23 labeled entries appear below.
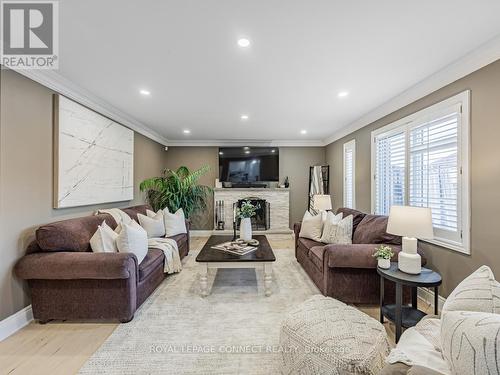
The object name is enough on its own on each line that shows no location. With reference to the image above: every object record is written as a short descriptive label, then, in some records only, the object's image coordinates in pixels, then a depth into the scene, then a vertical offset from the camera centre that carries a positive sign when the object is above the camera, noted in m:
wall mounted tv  6.37 +0.62
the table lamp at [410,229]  2.14 -0.38
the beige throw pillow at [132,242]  2.63 -0.60
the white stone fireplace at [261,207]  6.43 -0.51
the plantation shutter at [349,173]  4.85 +0.29
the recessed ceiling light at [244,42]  2.01 +1.22
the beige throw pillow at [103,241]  2.61 -0.58
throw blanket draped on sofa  3.44 -0.93
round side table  2.03 -0.97
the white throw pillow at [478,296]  1.13 -0.53
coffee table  2.88 -0.88
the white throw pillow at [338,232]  3.34 -0.62
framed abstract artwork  2.76 +0.42
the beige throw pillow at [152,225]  3.96 -0.62
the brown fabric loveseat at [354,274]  2.58 -0.94
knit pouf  1.32 -0.91
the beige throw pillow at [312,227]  3.78 -0.63
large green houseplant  5.28 -0.09
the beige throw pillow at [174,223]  4.24 -0.63
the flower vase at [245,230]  3.71 -0.65
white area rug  1.82 -1.31
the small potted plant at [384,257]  2.33 -0.67
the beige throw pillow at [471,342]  0.81 -0.56
